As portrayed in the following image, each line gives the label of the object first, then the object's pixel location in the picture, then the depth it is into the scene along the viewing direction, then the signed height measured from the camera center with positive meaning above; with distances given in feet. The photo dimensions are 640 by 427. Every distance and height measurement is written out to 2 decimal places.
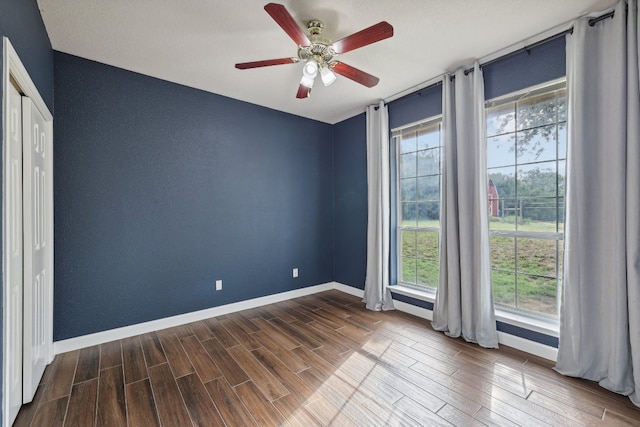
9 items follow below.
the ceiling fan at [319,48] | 5.46 +3.73
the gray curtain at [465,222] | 8.52 -0.41
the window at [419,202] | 10.90 +0.36
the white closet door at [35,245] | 6.04 -0.77
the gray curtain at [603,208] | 6.01 +0.01
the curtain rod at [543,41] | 6.50 +4.59
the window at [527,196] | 7.80 +0.41
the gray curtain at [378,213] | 11.83 -0.11
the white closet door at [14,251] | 4.78 -0.71
